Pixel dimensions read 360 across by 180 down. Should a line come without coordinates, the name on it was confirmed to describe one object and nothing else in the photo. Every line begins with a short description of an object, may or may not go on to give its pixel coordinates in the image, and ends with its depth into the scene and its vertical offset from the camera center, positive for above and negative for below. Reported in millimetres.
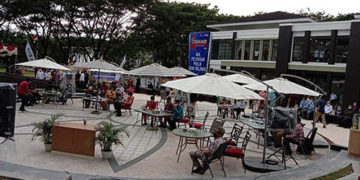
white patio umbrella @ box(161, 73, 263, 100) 8883 -155
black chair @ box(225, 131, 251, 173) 8414 -1798
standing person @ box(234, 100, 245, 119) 17750 -1277
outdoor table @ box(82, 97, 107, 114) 16000 -1250
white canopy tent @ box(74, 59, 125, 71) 14962 +450
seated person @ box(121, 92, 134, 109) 15536 -1257
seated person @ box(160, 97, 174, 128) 13289 -1134
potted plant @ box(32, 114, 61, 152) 8539 -1536
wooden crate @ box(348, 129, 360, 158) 10148 -1660
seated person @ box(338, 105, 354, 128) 18766 -1726
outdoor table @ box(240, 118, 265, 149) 11125 -1438
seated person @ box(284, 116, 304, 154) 10461 -1608
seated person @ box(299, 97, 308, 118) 21312 -1340
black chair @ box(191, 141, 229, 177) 7474 -1664
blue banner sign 25297 +2318
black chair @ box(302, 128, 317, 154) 10643 -1822
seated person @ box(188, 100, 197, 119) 14535 -1431
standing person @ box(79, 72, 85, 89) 27594 -592
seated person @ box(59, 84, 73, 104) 18312 -1196
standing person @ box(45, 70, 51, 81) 27539 -348
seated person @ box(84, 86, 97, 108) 17781 -1153
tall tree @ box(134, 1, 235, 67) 39312 +6554
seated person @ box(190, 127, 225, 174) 7672 -1741
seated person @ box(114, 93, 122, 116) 15516 -1282
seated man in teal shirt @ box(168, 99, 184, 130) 12758 -1336
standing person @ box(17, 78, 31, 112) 14633 -965
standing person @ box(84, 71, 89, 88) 27984 -500
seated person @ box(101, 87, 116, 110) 16938 -1174
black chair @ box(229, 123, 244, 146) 9398 -1545
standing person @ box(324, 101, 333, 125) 20031 -1363
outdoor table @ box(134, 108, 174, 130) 12436 -1365
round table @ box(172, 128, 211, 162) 8883 -1490
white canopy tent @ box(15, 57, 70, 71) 16750 +390
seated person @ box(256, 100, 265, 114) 16091 -1214
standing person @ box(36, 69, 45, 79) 27219 -293
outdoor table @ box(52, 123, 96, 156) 8227 -1680
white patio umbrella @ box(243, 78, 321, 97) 11539 -24
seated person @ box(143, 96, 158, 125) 13904 -1145
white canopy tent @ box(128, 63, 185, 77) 14405 +332
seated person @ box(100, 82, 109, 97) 19512 -918
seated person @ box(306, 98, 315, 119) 21062 -1498
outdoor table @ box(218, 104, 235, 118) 17812 -1332
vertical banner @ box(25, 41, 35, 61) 23672 +1226
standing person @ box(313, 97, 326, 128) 17812 -1170
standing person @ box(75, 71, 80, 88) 27634 -533
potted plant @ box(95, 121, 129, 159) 8133 -1546
